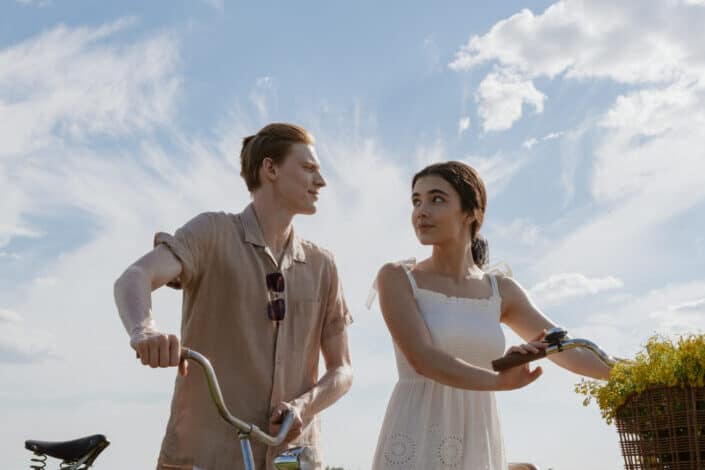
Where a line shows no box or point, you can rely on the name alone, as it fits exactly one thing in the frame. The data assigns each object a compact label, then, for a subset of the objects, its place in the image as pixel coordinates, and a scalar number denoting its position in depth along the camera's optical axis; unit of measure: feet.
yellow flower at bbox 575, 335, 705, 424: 9.54
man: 12.67
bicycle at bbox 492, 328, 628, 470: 11.07
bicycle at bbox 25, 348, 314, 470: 10.17
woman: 12.65
